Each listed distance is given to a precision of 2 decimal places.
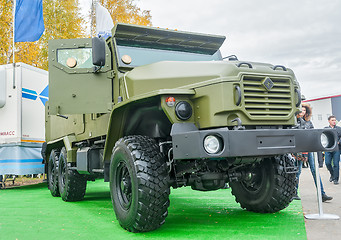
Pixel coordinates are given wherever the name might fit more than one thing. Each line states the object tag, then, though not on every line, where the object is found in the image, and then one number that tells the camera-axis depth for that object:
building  30.81
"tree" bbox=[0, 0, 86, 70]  19.50
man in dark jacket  10.62
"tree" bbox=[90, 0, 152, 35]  25.66
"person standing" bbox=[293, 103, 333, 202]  6.84
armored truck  4.16
